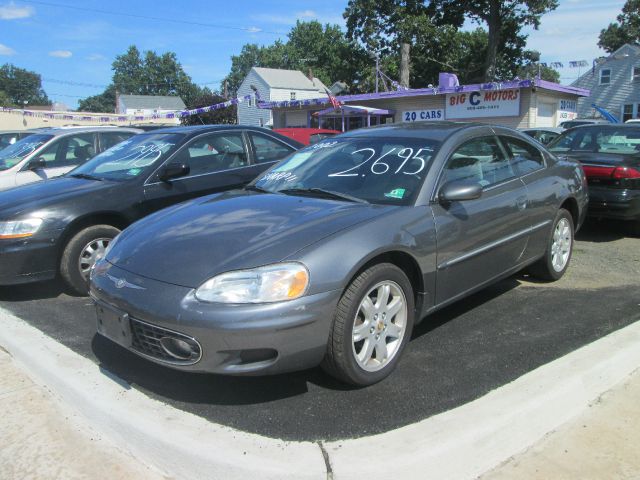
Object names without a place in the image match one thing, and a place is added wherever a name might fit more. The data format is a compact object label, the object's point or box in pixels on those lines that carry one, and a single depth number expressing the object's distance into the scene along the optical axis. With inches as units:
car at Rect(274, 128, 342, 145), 502.9
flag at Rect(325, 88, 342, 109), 874.3
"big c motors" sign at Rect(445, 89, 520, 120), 719.1
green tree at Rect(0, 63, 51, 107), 4734.3
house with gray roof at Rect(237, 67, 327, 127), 2055.9
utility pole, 1193.4
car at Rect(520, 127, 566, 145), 532.3
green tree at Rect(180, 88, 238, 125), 1545.3
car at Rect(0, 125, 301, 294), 180.5
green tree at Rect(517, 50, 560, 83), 1428.4
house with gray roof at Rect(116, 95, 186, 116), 3336.6
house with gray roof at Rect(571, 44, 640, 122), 1434.5
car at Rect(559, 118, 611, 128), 758.5
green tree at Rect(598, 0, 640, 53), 2143.2
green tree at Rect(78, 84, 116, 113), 4916.3
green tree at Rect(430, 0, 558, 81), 1141.7
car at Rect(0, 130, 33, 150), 462.3
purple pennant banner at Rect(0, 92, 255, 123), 1078.9
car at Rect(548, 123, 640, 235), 249.0
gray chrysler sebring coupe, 107.4
